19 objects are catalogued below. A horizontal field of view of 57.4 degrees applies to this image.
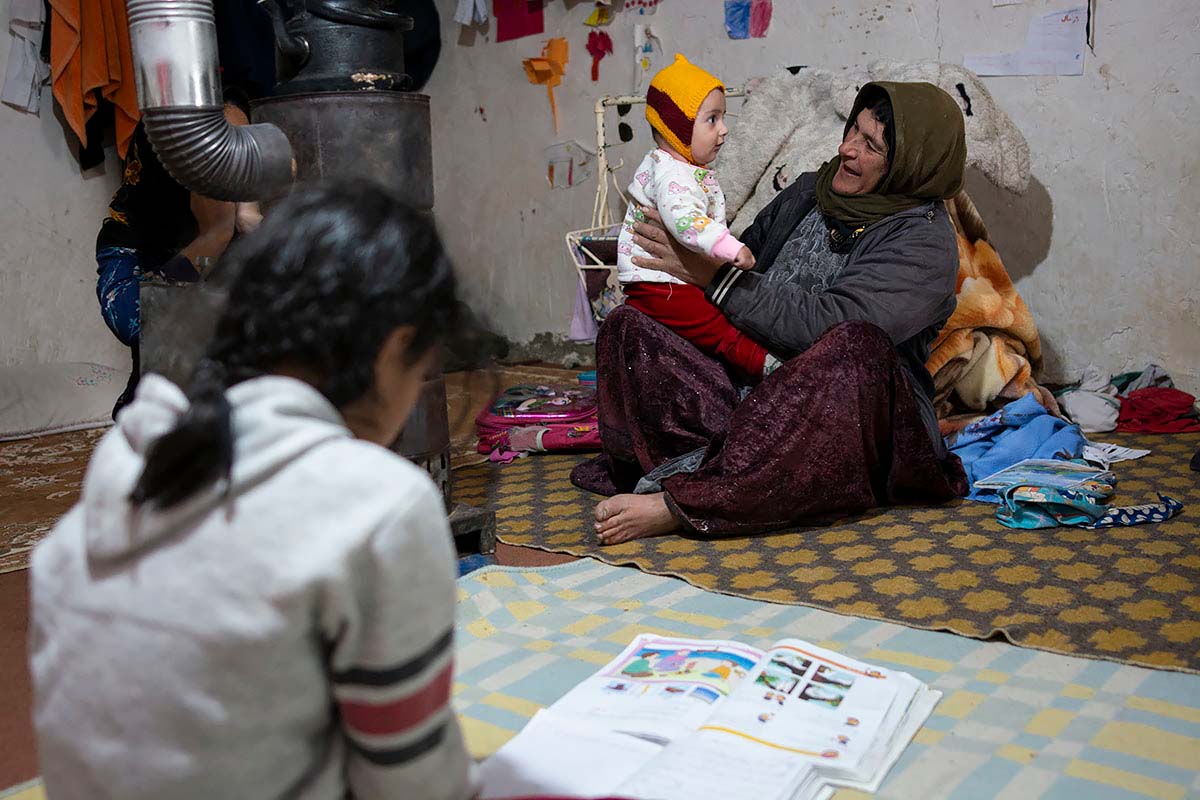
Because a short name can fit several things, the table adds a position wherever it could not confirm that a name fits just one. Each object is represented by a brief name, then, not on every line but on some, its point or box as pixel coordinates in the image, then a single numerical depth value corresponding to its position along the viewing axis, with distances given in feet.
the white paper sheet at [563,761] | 4.32
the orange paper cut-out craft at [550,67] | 15.74
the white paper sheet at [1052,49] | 11.35
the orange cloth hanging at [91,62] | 13.53
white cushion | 13.23
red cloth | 10.64
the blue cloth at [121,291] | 8.28
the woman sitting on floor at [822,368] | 7.85
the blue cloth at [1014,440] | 9.32
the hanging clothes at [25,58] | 13.80
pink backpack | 11.03
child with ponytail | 2.57
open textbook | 4.38
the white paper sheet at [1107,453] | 9.36
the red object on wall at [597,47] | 15.10
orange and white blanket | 10.43
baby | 8.40
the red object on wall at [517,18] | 15.92
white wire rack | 11.34
